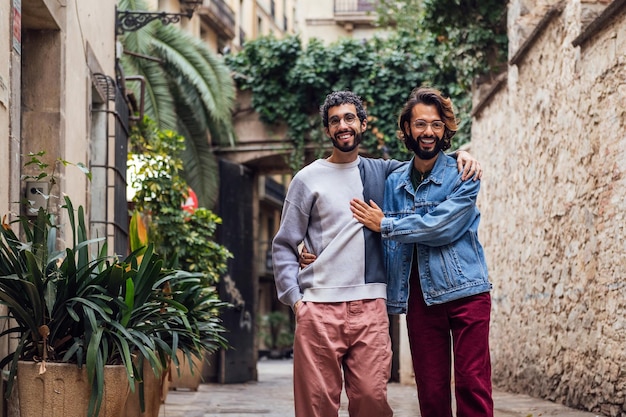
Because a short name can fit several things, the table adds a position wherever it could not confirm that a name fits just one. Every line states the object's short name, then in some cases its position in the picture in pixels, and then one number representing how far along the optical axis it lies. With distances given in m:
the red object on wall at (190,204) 15.23
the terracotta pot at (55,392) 5.51
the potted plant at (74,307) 5.61
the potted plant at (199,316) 7.22
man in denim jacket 4.93
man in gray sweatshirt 4.90
